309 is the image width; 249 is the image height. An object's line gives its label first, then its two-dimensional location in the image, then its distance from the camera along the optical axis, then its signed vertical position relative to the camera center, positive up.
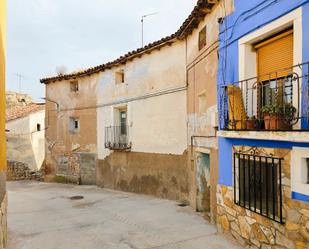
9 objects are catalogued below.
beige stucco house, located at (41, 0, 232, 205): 8.83 +0.55
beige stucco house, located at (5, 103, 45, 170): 24.73 -0.74
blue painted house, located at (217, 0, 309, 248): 4.58 +0.04
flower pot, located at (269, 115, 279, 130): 4.79 +0.07
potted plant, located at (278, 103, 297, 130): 4.70 +0.16
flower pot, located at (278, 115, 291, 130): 4.70 +0.03
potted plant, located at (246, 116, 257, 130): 5.47 +0.06
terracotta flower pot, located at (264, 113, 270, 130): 4.92 +0.09
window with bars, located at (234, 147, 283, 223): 5.03 -1.05
